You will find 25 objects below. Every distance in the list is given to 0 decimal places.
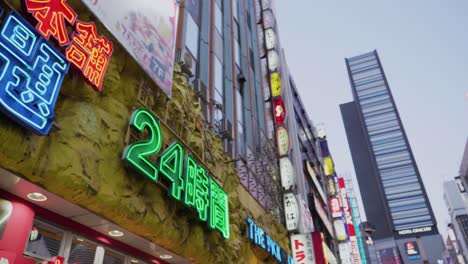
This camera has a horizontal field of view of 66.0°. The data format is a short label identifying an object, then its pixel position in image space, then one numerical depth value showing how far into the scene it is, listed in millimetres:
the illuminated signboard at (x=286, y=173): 22906
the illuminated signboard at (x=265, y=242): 14609
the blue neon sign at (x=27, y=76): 5570
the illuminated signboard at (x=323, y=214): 36850
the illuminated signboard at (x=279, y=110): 25859
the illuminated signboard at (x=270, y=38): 29738
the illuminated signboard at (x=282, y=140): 24203
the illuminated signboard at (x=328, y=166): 49097
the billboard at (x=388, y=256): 125250
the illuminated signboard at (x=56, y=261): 6174
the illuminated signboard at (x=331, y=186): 47125
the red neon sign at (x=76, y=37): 6719
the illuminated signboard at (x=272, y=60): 28562
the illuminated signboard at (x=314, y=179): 39250
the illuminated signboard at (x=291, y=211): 21266
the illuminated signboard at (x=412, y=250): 131250
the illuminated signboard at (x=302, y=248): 20083
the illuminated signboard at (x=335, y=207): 44147
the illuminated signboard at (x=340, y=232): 42625
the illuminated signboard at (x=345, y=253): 41250
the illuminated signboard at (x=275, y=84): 27155
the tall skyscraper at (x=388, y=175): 149875
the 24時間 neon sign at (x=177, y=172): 8242
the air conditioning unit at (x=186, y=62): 13220
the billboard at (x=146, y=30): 8703
